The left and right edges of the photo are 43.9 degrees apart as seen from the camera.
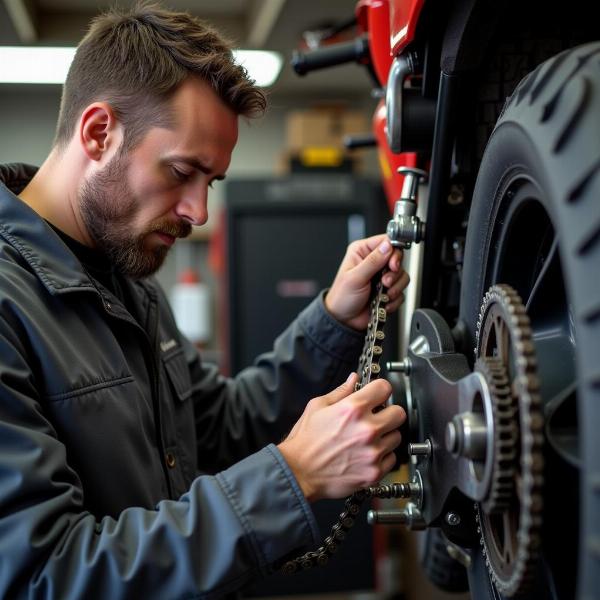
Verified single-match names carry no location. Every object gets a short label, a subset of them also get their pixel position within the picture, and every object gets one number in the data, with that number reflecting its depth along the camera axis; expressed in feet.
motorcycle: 1.56
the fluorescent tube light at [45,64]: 11.50
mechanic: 2.35
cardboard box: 11.52
